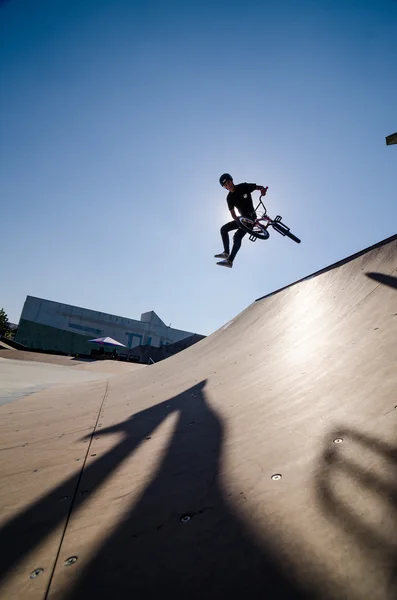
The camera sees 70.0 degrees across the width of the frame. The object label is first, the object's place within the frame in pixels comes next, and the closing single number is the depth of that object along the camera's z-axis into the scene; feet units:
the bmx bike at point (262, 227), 19.22
